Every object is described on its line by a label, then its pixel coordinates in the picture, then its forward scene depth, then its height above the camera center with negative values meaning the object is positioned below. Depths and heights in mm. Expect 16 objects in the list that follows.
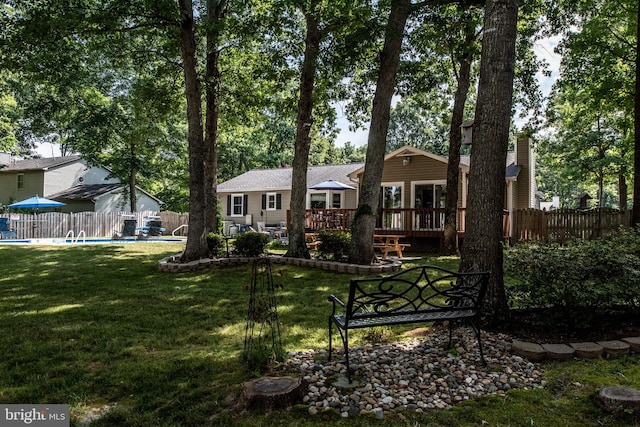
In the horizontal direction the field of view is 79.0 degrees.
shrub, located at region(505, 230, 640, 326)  3961 -598
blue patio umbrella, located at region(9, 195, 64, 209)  20094 +852
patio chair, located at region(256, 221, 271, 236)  21759 -311
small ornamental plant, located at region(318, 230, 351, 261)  9711 -577
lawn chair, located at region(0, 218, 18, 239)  19062 -584
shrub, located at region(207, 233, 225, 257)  10461 -637
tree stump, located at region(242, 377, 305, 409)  2654 -1202
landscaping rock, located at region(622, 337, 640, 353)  3637 -1140
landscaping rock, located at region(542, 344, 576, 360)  3480 -1169
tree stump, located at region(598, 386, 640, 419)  2512 -1185
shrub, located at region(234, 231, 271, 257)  10156 -591
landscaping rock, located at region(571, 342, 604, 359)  3520 -1170
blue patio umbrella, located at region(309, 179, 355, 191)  17094 +1546
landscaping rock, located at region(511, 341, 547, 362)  3461 -1160
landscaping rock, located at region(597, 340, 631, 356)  3588 -1165
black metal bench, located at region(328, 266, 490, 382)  3197 -830
